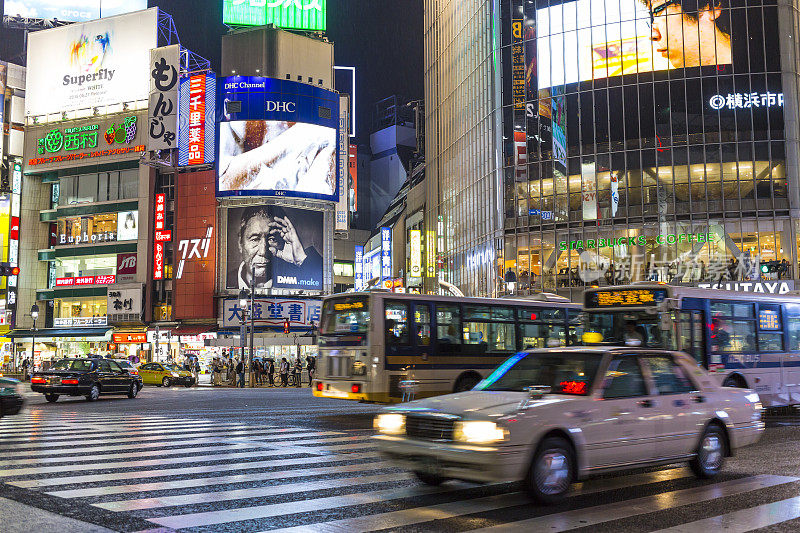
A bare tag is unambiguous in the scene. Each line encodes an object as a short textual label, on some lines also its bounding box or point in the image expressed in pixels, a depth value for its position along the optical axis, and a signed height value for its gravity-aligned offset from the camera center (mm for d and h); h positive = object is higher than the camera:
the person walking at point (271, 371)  44844 -1499
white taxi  7582 -859
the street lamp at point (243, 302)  46566 +3089
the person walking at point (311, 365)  40938 -1055
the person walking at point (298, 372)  43556 -1546
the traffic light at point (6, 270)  31162 +3320
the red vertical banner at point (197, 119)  63188 +19248
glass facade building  44938 +12056
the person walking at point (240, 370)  42834 -1373
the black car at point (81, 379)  25708 -1051
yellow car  43094 -1590
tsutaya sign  42969 +3011
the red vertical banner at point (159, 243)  64438 +8813
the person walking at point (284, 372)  43469 -1508
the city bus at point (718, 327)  15859 +286
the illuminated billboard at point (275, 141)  63781 +17196
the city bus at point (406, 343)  17766 +21
